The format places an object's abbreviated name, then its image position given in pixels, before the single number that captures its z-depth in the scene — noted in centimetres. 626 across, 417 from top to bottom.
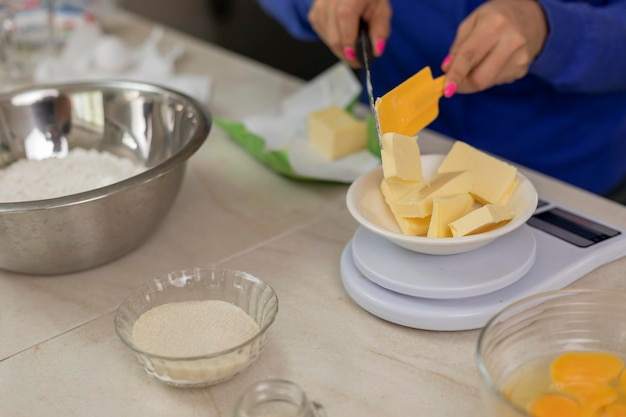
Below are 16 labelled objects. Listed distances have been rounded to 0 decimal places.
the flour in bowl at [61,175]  89
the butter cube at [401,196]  75
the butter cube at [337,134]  109
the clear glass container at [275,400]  59
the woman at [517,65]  95
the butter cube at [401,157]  73
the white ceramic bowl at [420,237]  70
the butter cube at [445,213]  72
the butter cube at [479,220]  71
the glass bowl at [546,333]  58
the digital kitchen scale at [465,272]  72
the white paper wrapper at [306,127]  105
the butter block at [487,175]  78
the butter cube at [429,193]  74
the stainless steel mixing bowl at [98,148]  78
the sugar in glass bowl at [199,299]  63
